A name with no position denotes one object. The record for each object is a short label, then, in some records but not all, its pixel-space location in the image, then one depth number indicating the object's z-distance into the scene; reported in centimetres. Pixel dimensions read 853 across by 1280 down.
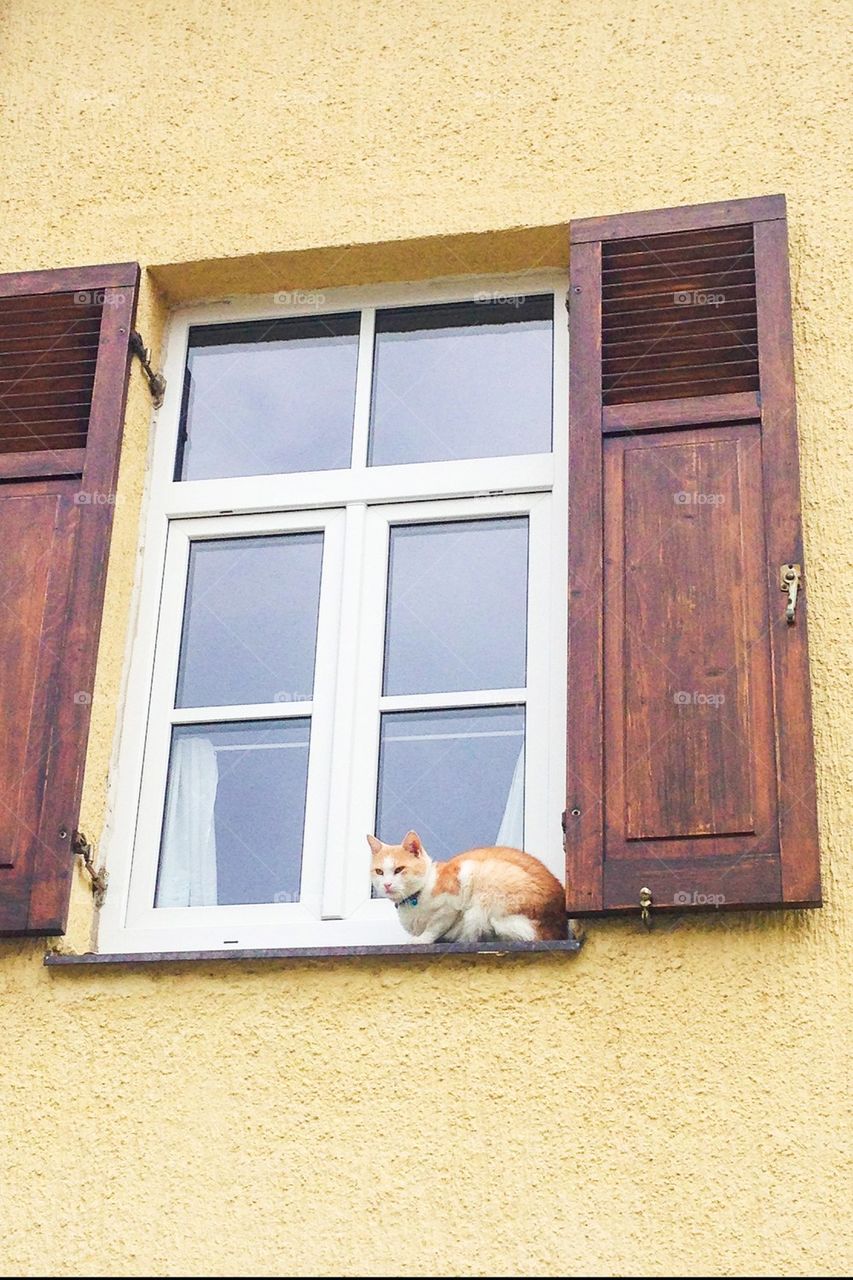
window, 469
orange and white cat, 430
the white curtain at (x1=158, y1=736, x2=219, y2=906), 473
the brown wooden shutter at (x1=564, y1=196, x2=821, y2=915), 423
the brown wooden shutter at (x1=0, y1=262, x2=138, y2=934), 452
